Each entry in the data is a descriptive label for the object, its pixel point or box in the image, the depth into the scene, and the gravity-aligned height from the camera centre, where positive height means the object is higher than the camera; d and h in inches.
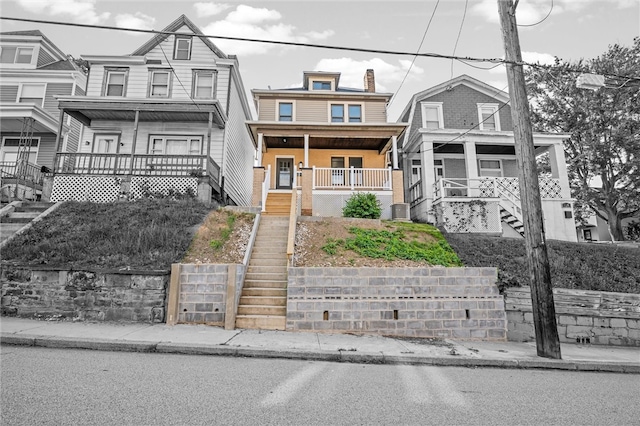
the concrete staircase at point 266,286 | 262.5 -8.1
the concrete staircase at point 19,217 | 369.4 +72.6
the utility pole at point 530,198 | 218.2 +56.1
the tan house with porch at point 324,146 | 556.4 +263.2
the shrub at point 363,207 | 485.0 +104.5
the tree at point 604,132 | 738.2 +344.5
